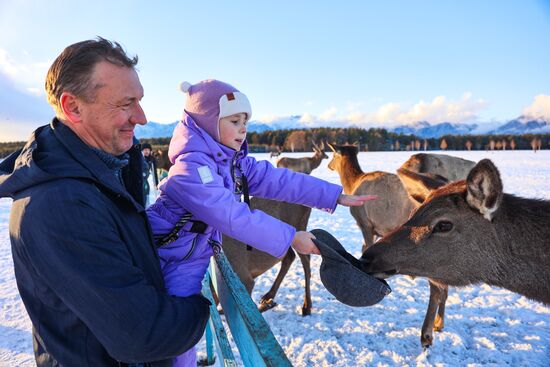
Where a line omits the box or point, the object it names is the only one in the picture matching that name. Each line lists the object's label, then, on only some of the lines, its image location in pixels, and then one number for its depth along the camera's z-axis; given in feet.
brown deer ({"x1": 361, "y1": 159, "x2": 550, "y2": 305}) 8.41
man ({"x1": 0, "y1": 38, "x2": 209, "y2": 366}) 3.79
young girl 6.25
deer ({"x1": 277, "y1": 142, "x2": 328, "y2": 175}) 71.15
